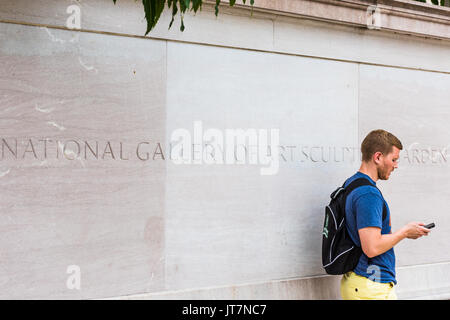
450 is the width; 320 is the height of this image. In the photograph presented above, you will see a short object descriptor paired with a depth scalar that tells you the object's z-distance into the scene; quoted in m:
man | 4.65
